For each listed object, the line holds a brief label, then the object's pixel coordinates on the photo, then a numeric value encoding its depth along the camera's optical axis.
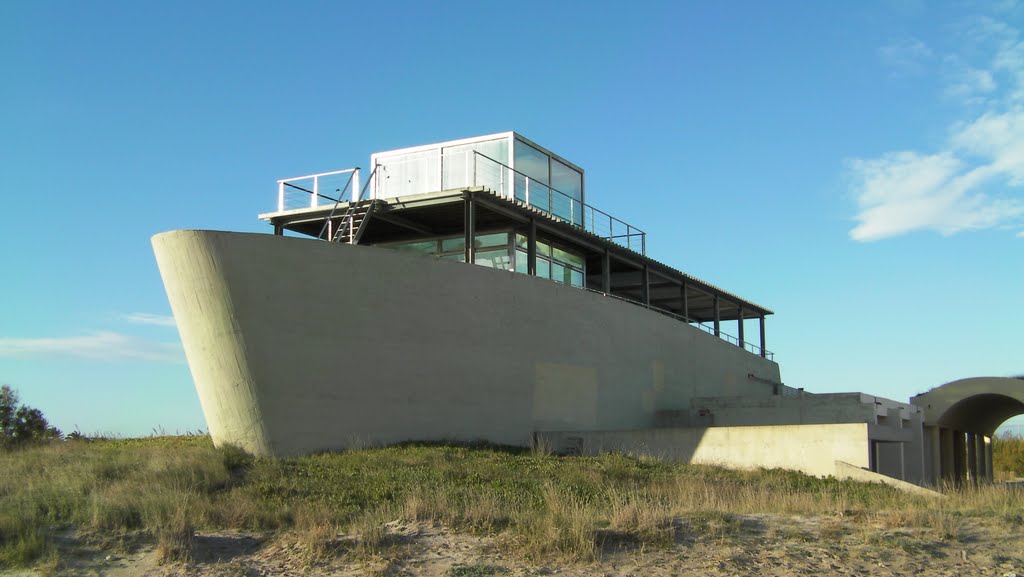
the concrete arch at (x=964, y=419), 29.41
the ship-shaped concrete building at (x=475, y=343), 19.89
